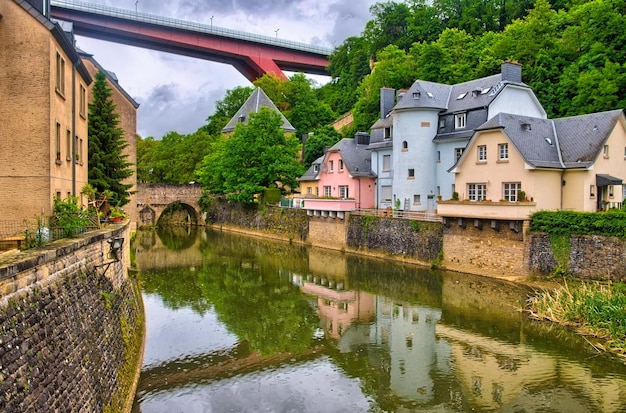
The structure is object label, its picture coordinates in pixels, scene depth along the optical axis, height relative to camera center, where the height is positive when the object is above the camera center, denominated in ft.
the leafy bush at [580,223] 68.13 -2.11
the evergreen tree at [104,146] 82.89 +9.89
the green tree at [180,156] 218.18 +22.15
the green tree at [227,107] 244.42 +47.50
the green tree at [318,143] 168.25 +20.66
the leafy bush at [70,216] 42.39 -0.70
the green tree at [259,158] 154.81 +14.74
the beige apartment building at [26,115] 46.21 +8.21
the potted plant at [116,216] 62.49 -1.00
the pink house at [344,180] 122.48 +6.83
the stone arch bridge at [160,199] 192.65 +3.19
